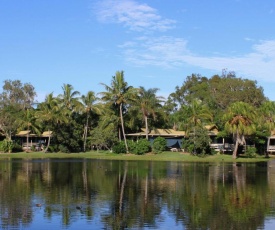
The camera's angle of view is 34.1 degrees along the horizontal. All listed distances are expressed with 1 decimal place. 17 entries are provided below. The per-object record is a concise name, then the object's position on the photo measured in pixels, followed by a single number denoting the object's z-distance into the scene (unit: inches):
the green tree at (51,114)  2874.0
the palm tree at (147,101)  2849.4
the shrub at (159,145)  2717.3
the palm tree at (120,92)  2773.1
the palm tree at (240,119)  2368.4
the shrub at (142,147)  2719.0
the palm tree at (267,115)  2723.9
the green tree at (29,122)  3036.4
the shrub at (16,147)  3122.5
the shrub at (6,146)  3021.7
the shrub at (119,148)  2800.2
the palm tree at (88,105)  3090.6
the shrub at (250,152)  2591.0
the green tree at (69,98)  3073.3
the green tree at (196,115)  2544.3
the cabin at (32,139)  3195.6
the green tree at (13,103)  3149.6
